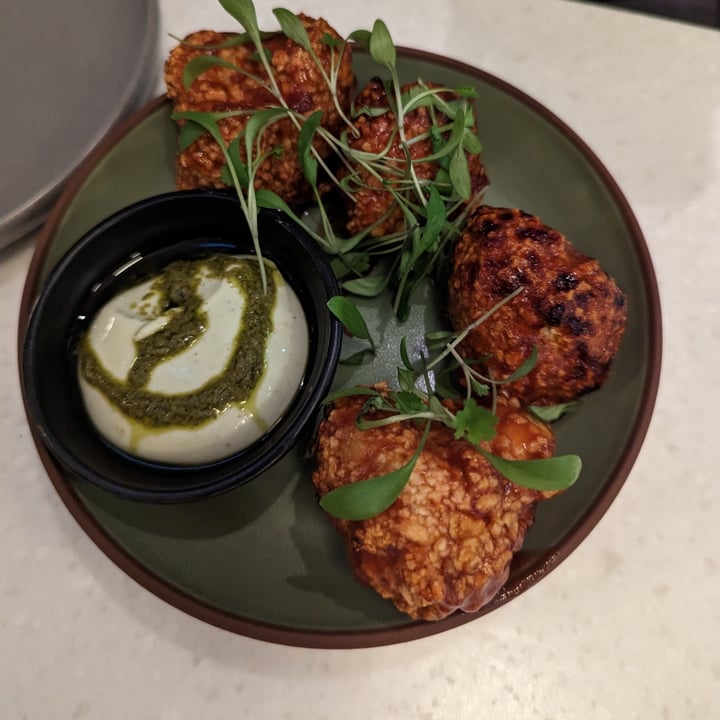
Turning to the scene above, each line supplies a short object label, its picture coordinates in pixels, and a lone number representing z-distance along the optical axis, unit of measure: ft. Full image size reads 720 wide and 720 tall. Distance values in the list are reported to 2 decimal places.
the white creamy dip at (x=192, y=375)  0.67
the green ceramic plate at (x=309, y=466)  0.65
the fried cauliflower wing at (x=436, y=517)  0.59
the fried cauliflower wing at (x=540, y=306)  0.65
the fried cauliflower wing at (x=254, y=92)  0.72
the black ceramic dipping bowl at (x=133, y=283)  0.64
